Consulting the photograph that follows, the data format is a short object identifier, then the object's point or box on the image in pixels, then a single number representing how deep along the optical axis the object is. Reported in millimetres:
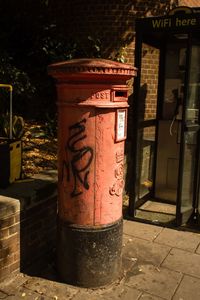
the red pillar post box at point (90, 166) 2949
